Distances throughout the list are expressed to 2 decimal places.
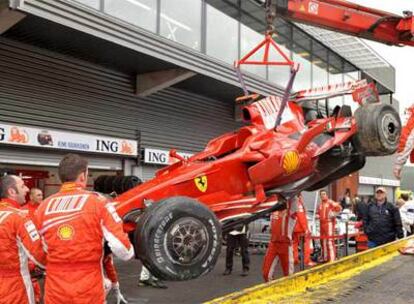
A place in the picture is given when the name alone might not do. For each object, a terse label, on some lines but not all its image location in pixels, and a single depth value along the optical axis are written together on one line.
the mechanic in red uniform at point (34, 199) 7.82
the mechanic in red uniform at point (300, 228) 9.53
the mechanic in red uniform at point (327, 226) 11.09
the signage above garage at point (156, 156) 13.64
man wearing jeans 8.39
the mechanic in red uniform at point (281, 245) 7.04
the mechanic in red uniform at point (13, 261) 3.88
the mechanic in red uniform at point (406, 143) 5.98
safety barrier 3.95
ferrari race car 3.92
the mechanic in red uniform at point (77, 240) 3.24
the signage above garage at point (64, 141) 10.30
